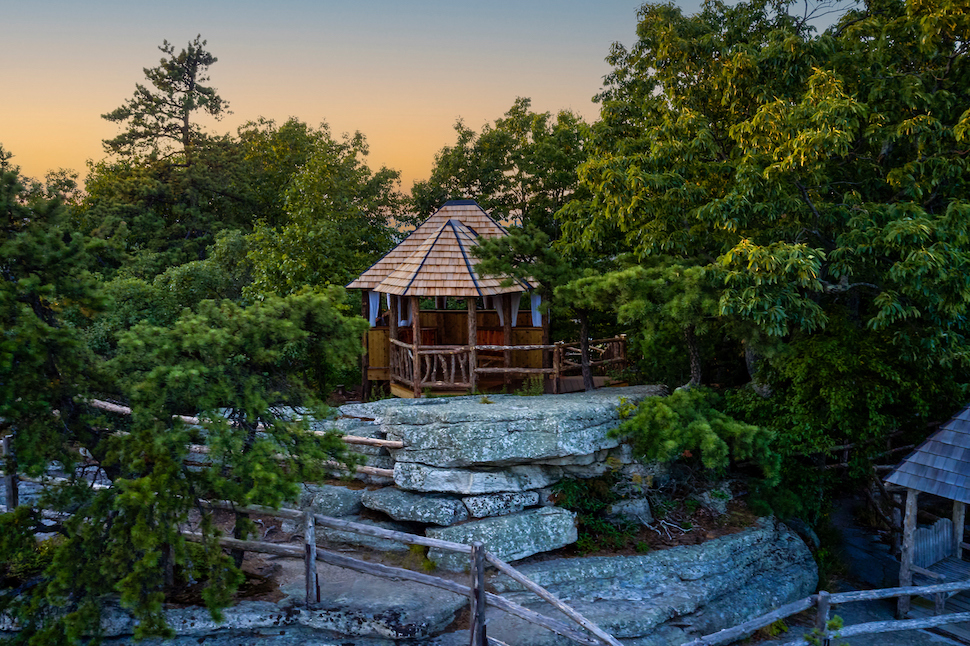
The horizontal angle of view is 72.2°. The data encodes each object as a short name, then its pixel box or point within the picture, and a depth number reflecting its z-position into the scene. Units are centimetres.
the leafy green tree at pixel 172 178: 2533
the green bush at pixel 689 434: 1047
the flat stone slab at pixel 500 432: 1080
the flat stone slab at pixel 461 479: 1080
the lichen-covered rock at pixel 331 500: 1105
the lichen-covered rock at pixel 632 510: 1160
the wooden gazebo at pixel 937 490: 1058
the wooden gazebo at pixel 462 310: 1372
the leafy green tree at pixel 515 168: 2108
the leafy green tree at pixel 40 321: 702
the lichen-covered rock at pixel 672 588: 942
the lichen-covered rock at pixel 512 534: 1016
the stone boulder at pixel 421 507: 1061
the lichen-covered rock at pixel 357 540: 1055
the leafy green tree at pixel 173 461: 714
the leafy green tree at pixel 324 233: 1748
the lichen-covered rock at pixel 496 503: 1070
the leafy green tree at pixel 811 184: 1035
